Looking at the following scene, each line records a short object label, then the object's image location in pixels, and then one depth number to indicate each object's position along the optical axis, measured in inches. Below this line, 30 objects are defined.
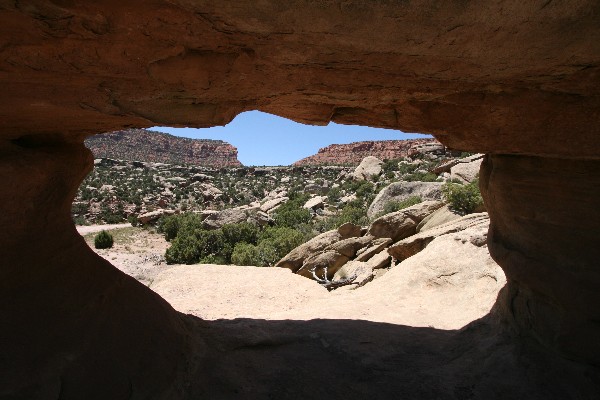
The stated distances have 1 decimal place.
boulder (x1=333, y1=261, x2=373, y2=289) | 430.3
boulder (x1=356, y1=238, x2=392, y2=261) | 482.9
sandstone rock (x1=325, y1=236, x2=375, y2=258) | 508.1
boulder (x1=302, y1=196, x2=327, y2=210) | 1133.7
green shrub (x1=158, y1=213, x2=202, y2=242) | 975.6
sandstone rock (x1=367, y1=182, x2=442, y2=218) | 778.2
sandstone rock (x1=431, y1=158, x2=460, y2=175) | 1001.8
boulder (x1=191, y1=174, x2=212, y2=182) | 1979.0
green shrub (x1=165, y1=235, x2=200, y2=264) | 762.2
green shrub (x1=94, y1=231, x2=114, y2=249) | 851.7
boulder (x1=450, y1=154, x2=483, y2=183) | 805.2
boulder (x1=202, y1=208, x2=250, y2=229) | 924.0
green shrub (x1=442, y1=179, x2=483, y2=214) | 476.4
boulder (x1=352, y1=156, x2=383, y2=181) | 1493.6
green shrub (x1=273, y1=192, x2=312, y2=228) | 943.0
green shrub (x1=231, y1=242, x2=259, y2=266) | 653.9
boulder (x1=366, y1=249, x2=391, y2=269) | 448.5
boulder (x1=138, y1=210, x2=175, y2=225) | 1192.8
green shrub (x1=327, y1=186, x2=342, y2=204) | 1237.6
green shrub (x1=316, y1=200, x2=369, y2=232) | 779.5
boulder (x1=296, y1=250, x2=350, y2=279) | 499.7
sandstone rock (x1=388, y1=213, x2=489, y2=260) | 382.6
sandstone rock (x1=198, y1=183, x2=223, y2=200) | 1642.5
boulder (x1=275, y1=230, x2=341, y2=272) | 530.9
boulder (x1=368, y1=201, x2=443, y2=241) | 501.0
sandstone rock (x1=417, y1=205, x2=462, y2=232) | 463.0
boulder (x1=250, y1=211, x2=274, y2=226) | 950.4
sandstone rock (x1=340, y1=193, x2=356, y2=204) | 1182.1
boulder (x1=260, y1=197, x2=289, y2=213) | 1193.4
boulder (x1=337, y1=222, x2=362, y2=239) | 543.8
